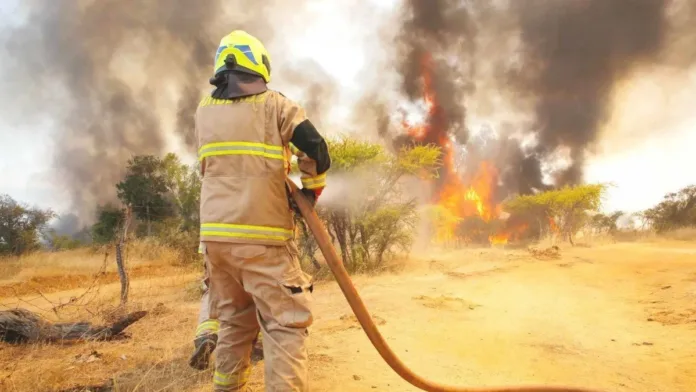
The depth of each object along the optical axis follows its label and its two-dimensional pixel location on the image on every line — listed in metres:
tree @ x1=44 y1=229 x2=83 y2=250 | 19.45
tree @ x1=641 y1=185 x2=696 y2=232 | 18.77
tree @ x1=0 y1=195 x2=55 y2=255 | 16.66
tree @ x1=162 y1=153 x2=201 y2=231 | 16.71
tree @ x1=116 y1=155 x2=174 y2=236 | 19.84
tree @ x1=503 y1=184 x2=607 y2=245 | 17.56
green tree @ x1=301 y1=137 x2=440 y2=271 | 10.75
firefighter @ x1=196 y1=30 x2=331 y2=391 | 2.35
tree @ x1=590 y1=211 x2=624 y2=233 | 21.05
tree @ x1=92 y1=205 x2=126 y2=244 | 20.42
